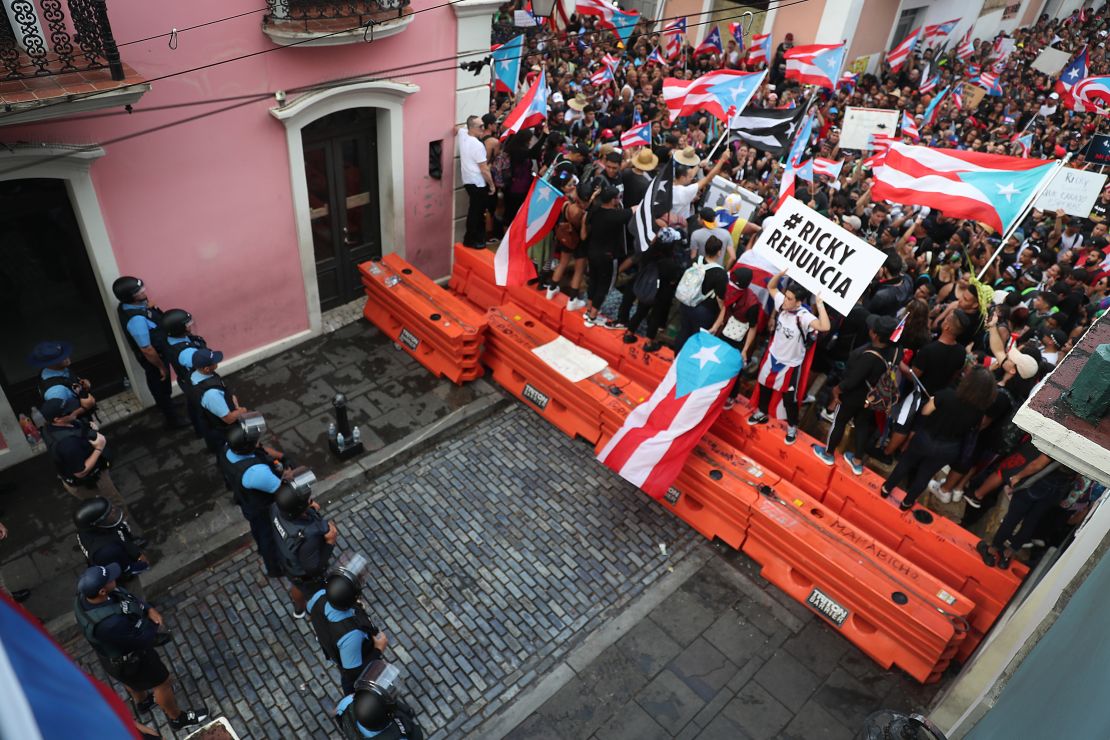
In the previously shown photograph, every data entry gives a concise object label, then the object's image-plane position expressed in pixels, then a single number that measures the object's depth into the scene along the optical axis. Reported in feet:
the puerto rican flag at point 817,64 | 41.63
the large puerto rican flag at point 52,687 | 4.52
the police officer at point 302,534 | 19.99
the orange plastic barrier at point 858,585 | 22.79
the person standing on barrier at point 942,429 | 22.95
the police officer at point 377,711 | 15.39
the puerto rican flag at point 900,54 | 56.34
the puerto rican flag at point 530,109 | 35.24
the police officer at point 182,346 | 25.64
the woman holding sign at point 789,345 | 26.53
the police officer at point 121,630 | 17.66
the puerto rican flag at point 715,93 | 35.40
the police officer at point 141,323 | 26.45
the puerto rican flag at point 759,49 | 55.26
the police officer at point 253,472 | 21.33
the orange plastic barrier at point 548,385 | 29.68
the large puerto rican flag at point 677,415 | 26.14
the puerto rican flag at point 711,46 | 63.10
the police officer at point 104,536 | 19.19
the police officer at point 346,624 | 17.74
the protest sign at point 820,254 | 25.38
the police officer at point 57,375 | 23.41
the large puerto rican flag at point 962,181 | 28.53
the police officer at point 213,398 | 23.82
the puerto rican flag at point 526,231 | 31.37
